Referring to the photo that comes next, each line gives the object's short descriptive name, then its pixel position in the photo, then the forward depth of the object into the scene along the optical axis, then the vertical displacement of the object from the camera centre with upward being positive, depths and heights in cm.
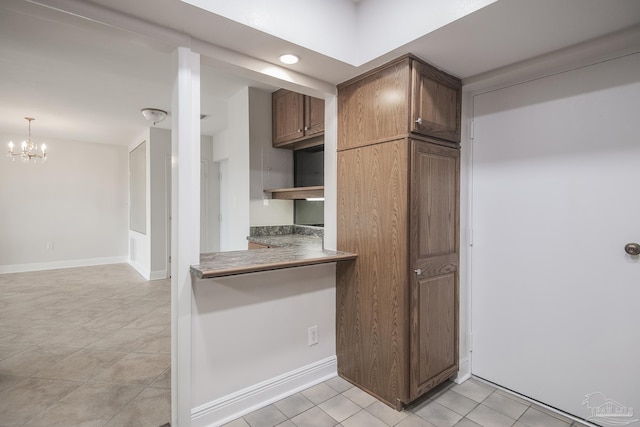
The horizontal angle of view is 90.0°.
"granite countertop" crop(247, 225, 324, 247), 296 -27
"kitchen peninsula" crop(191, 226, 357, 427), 180 -74
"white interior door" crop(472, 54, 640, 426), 171 -18
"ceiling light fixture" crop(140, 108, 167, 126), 398 +121
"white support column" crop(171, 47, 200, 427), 169 -2
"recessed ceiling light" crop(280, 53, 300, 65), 194 +94
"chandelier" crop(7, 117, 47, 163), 472 +97
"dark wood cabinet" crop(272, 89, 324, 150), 291 +88
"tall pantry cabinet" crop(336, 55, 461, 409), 195 -11
